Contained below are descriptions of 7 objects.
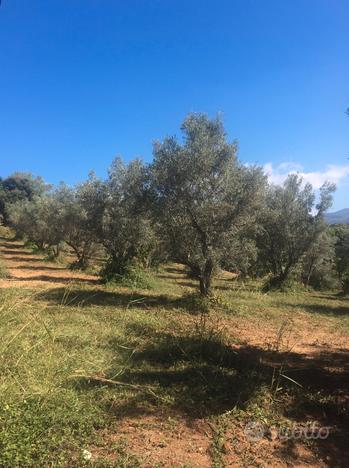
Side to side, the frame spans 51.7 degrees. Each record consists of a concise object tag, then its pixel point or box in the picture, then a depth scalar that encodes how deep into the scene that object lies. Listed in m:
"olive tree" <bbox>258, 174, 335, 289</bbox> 23.58
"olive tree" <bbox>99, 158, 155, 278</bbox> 20.88
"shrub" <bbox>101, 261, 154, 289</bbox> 19.03
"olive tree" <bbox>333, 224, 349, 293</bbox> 27.34
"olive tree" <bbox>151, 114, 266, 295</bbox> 13.37
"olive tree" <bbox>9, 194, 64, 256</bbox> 32.03
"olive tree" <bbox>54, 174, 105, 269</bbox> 22.52
